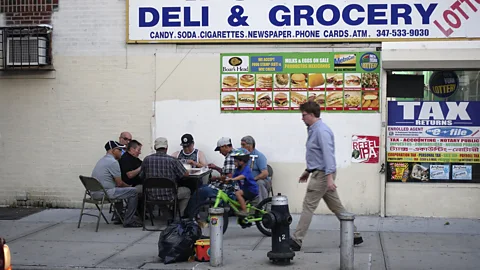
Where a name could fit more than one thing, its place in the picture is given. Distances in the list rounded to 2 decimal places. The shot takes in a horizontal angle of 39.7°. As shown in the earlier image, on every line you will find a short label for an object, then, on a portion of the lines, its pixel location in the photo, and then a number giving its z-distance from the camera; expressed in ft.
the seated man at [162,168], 33.37
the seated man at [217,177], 33.06
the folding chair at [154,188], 33.06
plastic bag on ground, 26.25
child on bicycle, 31.30
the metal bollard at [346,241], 24.25
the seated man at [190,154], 37.06
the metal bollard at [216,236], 25.23
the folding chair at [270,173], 36.87
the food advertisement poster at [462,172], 36.45
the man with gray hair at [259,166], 34.55
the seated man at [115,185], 33.94
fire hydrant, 25.32
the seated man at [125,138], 37.93
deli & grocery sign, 36.01
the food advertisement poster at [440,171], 36.58
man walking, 26.78
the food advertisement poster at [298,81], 36.81
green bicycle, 30.91
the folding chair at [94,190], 32.94
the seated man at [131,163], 35.06
